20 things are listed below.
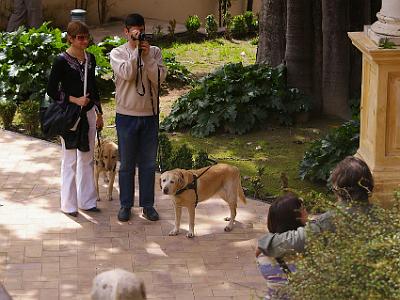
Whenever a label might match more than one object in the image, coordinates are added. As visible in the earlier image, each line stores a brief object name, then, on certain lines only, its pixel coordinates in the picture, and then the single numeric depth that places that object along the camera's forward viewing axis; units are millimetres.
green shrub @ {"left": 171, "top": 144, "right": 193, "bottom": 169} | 10438
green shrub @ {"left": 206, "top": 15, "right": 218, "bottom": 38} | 19000
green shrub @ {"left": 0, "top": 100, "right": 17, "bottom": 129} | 12638
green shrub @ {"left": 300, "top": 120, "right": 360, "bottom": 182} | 10305
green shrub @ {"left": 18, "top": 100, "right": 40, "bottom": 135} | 12359
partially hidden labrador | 9695
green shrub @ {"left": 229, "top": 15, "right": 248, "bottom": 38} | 19188
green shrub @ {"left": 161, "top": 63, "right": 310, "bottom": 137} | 12508
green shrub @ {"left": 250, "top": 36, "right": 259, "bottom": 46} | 18578
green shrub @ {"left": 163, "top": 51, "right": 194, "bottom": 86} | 15156
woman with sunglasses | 8984
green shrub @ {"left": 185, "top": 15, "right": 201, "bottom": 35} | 19094
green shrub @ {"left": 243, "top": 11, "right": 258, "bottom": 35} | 19422
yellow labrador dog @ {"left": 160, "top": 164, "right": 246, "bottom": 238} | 8578
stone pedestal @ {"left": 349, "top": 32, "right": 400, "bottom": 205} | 8578
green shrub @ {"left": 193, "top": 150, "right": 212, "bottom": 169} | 10344
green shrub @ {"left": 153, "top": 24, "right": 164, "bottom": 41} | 18812
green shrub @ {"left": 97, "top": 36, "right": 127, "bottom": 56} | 15711
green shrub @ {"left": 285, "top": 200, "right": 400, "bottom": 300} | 4719
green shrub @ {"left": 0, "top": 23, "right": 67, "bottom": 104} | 13547
